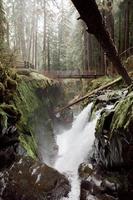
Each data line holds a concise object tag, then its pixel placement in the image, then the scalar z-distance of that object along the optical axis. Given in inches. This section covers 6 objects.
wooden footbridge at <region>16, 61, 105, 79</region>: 443.7
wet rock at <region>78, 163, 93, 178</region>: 164.6
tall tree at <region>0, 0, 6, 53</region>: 232.9
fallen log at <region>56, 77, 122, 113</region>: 326.0
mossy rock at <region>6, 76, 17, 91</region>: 175.4
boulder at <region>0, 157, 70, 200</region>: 124.2
